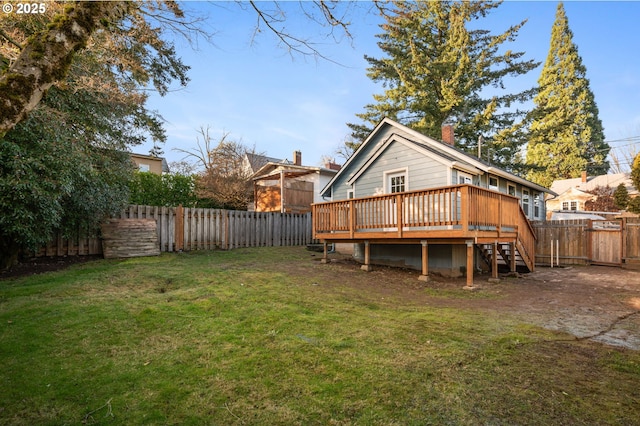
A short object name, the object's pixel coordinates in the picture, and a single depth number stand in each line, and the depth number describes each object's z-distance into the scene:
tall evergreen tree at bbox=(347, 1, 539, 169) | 23.86
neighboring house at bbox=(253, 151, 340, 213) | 22.20
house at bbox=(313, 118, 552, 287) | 8.44
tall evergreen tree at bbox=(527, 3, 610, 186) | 37.38
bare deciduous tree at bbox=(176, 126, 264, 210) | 20.70
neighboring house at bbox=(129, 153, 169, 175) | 31.38
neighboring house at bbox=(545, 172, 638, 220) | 32.81
